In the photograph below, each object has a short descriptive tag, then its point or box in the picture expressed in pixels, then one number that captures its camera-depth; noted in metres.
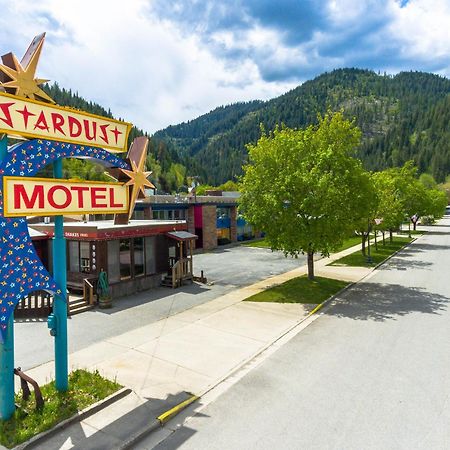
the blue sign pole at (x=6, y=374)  7.87
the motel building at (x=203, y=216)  36.44
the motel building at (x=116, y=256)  17.81
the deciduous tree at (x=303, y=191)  19.49
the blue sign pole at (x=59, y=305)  9.08
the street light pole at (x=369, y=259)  30.95
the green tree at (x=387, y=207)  37.15
